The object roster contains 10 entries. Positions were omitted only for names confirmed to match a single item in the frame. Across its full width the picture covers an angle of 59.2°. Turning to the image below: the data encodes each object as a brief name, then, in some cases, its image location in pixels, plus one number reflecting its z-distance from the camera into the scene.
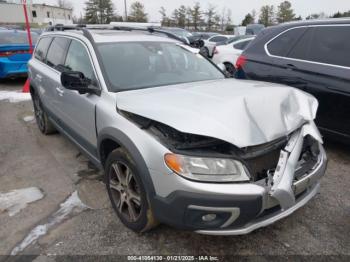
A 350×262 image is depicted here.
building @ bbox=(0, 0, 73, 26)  73.56
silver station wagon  2.03
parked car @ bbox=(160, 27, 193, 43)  17.86
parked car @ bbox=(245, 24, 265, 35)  21.88
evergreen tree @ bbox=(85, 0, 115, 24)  64.69
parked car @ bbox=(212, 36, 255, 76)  9.06
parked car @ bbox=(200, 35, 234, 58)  17.64
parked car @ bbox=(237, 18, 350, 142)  3.73
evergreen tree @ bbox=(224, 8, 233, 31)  65.67
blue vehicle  8.43
